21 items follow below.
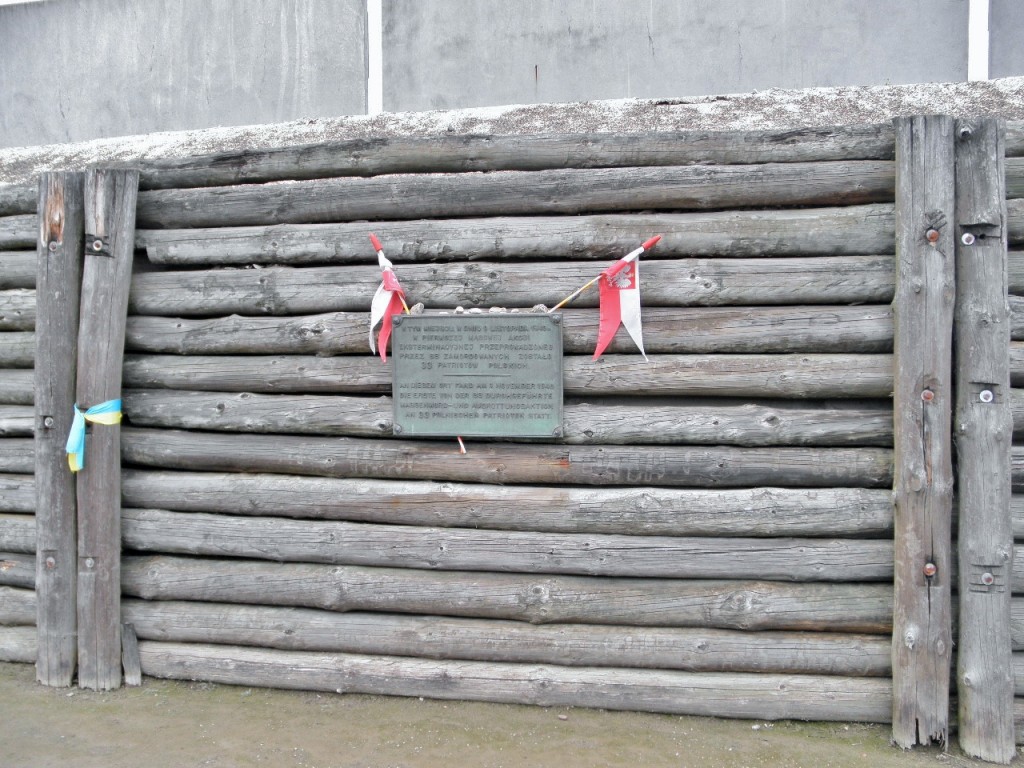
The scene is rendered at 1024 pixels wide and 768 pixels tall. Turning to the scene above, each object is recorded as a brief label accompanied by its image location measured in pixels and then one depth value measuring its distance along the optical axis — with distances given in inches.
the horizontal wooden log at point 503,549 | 150.9
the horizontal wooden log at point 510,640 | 150.5
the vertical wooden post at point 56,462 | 168.7
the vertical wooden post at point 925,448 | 142.5
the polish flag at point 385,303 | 159.9
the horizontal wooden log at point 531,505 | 151.1
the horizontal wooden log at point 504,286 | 152.3
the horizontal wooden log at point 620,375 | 150.3
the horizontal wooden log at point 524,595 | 150.8
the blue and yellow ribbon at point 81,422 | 164.2
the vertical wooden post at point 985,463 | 140.9
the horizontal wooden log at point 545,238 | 153.3
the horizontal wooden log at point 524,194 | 154.3
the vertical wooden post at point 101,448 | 167.8
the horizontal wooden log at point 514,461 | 152.0
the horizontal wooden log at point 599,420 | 151.8
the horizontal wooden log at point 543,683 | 148.6
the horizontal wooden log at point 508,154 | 154.9
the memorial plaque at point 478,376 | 156.8
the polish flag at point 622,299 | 153.6
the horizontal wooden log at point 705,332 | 151.1
